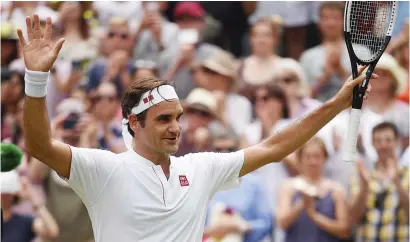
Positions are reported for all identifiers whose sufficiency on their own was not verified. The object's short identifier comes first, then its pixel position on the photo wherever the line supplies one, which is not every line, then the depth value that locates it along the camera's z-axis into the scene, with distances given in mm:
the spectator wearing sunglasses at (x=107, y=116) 19734
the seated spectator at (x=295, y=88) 19547
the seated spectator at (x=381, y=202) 17484
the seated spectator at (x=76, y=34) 21734
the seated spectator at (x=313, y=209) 17469
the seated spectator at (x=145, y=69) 21062
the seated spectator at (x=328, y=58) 19875
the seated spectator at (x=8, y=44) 21469
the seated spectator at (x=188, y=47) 20984
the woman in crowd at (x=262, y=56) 20389
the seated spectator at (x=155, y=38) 21672
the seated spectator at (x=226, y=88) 19734
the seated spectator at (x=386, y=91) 18828
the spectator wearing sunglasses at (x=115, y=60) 21109
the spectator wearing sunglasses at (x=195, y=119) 19375
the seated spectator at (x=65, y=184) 17859
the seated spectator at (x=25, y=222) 17720
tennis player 9195
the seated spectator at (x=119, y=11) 22219
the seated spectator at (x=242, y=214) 17531
